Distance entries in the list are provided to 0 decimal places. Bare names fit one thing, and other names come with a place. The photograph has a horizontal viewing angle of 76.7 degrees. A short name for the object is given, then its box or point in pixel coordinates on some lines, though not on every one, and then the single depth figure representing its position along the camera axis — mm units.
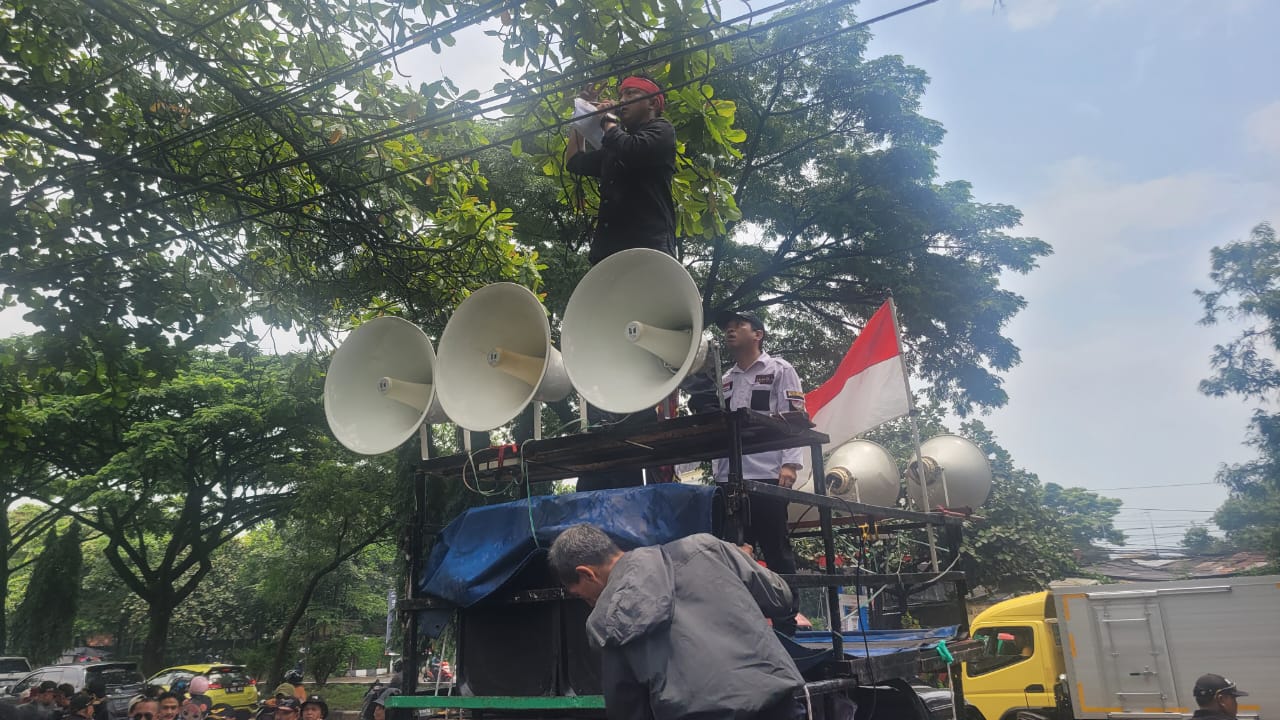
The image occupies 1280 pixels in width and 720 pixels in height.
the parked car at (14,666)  22469
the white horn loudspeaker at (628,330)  3705
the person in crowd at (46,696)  10978
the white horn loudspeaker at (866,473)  6289
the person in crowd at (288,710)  8719
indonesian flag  5480
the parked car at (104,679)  18297
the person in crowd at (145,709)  9422
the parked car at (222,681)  20938
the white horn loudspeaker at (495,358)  4027
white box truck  10117
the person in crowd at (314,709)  8586
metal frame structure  3357
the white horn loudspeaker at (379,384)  4414
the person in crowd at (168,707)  9541
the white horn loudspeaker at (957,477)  6520
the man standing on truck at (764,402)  4441
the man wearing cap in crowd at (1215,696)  7445
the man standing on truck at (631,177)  4367
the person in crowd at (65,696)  13507
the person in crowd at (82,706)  11453
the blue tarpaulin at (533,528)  3412
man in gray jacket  2615
